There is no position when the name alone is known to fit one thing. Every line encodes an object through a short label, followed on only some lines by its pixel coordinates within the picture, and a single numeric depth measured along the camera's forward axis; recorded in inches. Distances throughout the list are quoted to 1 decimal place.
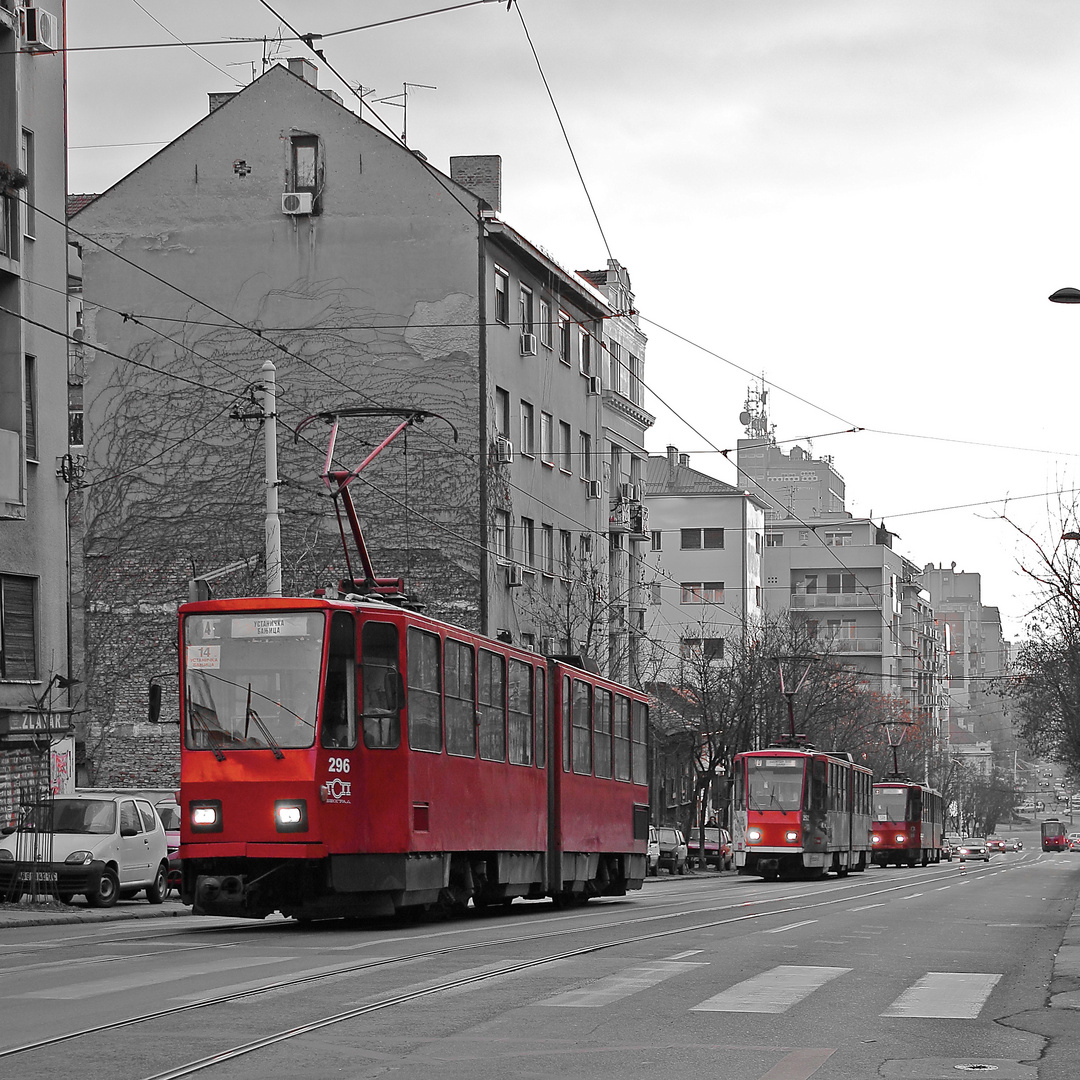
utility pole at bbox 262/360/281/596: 1058.9
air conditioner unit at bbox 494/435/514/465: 1759.4
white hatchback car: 967.6
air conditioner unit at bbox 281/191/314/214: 1711.4
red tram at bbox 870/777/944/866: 2642.7
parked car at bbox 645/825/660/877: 2054.4
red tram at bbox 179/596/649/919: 679.7
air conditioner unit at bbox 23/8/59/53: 1134.4
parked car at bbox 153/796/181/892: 1221.1
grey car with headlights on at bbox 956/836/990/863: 3564.7
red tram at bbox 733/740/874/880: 1707.7
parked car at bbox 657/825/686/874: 2121.1
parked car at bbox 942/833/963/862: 4079.0
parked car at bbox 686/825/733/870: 2356.1
